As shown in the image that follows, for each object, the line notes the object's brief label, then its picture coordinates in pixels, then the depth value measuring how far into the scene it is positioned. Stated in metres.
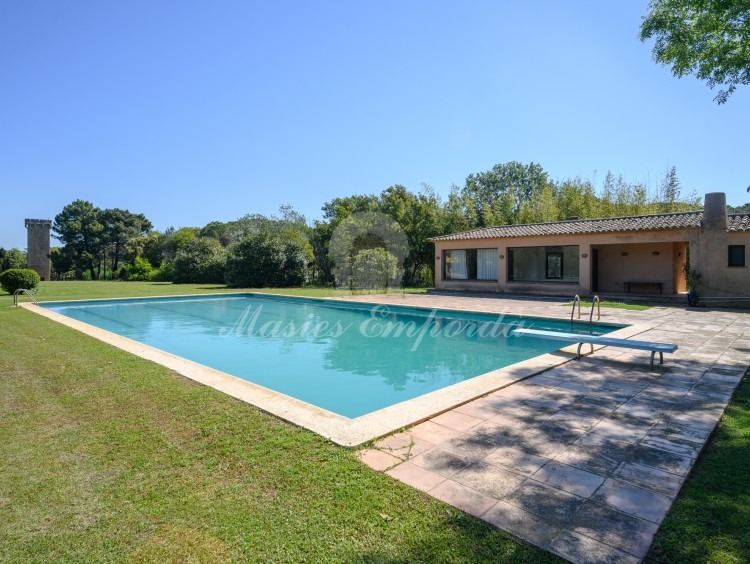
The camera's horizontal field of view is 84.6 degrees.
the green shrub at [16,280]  17.91
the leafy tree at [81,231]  44.97
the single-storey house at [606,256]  13.88
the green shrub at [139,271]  38.53
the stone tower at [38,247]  43.31
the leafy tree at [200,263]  30.98
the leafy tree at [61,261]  44.72
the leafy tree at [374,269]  21.36
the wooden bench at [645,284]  16.47
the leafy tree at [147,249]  43.66
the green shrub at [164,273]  35.98
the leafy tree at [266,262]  25.77
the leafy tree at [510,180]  50.18
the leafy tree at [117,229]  46.41
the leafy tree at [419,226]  25.75
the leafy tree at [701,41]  7.17
